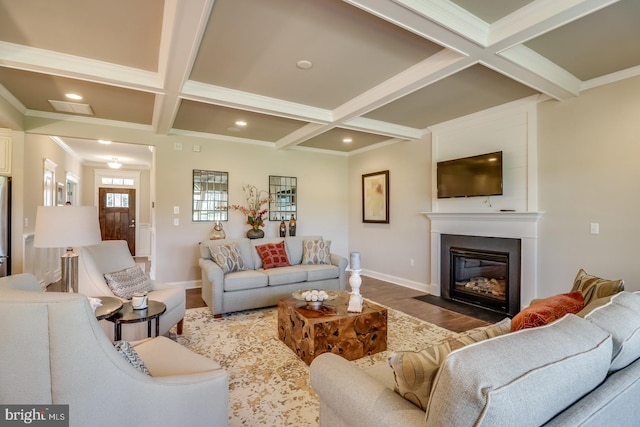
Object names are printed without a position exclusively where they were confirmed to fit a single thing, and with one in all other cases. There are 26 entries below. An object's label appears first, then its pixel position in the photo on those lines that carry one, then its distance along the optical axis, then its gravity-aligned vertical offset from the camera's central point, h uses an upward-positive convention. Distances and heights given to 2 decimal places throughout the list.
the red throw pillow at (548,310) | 1.31 -0.46
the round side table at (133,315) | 2.13 -0.72
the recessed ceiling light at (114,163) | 7.58 +1.18
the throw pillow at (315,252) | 4.62 -0.59
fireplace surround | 3.61 -0.22
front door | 8.36 -0.05
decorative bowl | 2.82 -0.78
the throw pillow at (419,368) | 1.04 -0.53
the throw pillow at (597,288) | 1.67 -0.41
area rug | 1.95 -1.22
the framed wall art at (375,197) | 5.62 +0.28
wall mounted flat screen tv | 3.83 +0.48
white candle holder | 2.68 -0.73
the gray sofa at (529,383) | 0.75 -0.46
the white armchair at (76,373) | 1.09 -0.59
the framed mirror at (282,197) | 5.80 +0.29
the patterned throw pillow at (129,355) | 1.33 -0.61
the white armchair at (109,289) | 2.62 -0.62
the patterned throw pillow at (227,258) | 3.91 -0.57
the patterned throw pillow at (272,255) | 4.31 -0.60
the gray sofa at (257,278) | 3.64 -0.83
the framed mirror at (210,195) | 5.18 +0.28
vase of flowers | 5.18 +0.09
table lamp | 1.99 -0.10
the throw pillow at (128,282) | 2.71 -0.63
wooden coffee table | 2.48 -0.97
